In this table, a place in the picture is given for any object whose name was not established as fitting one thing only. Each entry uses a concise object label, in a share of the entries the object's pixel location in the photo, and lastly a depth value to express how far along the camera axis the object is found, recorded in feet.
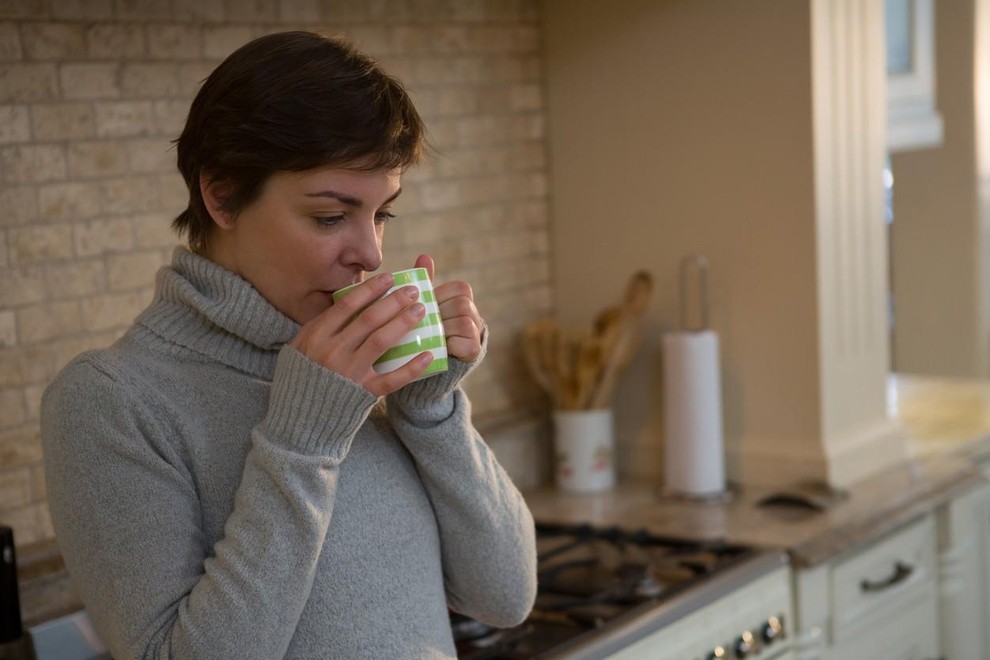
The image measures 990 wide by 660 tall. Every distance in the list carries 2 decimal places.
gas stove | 5.74
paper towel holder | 8.05
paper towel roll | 8.05
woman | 3.47
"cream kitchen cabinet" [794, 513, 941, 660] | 7.12
